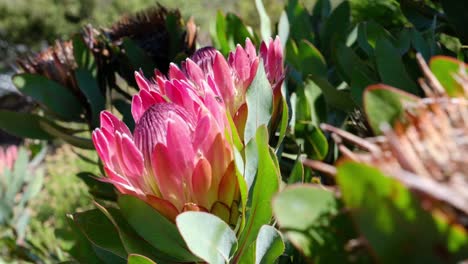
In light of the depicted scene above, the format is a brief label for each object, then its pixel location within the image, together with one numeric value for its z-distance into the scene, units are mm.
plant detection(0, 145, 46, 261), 1983
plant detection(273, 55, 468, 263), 312
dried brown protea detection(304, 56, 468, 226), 313
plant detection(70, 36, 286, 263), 599
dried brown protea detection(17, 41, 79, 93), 1328
